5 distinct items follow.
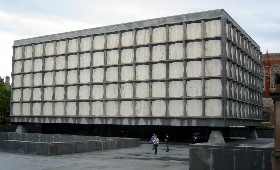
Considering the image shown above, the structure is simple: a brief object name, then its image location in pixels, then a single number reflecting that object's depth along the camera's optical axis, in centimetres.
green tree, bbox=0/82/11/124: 8726
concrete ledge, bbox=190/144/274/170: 1900
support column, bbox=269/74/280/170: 1545
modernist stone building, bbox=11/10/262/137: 4622
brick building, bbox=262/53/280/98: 10569
